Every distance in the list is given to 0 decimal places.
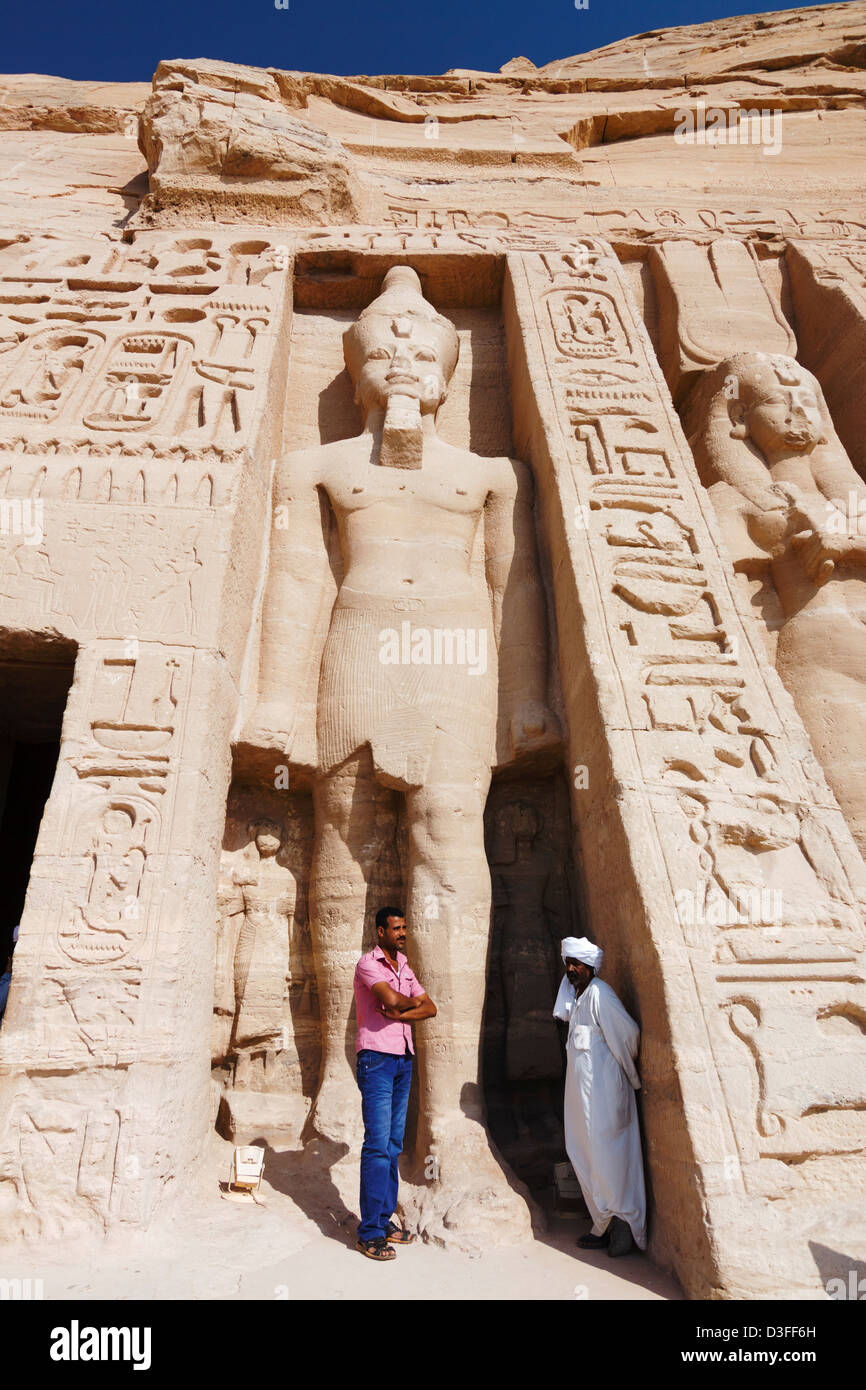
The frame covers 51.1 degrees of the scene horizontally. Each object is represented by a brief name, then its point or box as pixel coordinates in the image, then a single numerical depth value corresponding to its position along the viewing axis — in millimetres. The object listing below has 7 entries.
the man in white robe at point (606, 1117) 3207
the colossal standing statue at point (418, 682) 3973
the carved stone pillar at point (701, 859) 2967
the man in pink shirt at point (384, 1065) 3084
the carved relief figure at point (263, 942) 4332
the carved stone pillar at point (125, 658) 3252
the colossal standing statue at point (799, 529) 4852
